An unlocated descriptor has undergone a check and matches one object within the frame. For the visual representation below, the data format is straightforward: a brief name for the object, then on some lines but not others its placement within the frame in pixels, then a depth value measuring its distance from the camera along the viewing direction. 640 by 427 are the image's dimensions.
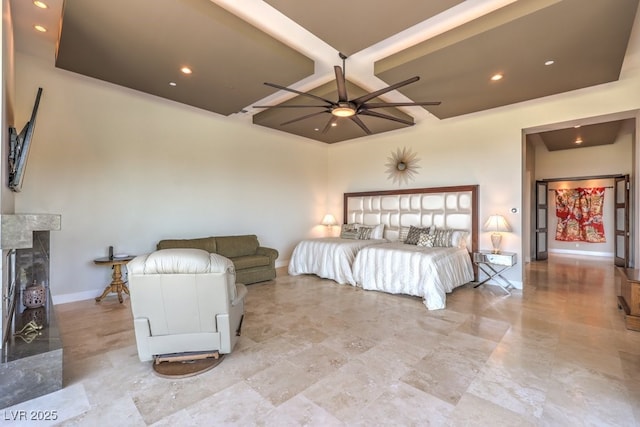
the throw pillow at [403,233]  5.91
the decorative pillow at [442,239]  5.15
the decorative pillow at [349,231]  6.38
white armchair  2.19
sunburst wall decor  6.35
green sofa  4.91
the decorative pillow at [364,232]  6.27
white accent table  4.66
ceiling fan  3.21
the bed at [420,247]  4.26
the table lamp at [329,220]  7.43
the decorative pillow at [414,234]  5.47
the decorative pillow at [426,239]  5.22
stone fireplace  1.90
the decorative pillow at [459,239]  5.21
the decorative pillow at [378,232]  6.35
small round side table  4.04
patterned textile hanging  8.51
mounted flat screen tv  2.56
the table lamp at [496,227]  4.88
